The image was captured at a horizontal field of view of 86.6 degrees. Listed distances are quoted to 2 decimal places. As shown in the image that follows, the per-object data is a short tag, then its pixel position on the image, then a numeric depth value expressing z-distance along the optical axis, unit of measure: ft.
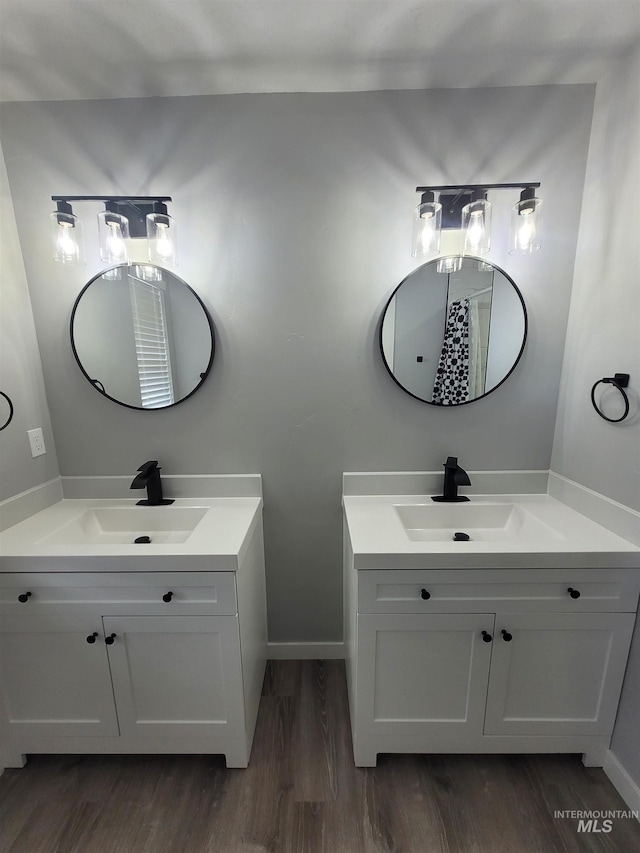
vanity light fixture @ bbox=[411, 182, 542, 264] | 4.01
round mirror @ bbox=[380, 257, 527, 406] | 4.61
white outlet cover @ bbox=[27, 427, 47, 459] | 4.71
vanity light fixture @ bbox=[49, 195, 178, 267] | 4.09
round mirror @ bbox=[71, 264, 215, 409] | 4.66
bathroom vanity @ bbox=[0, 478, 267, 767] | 3.69
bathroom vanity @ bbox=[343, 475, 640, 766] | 3.69
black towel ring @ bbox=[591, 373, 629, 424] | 3.82
